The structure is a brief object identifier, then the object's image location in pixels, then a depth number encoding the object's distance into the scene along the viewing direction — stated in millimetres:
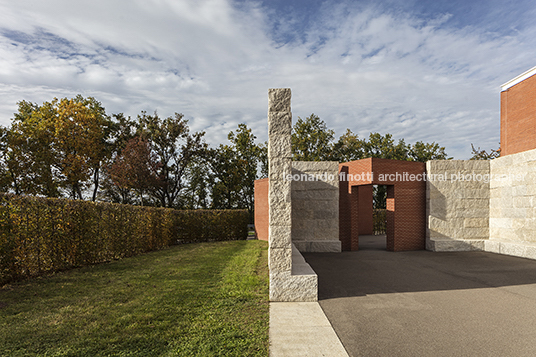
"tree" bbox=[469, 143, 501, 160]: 26766
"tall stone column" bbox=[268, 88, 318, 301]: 5293
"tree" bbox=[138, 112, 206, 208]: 25297
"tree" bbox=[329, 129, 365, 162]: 28641
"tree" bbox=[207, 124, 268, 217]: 28141
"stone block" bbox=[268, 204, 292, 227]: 5418
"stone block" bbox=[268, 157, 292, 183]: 5457
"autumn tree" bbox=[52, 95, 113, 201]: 21516
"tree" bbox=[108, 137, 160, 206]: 21906
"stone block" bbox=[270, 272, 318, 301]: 5270
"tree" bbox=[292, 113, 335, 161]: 27859
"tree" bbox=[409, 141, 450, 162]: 31253
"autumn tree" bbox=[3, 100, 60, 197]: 19203
